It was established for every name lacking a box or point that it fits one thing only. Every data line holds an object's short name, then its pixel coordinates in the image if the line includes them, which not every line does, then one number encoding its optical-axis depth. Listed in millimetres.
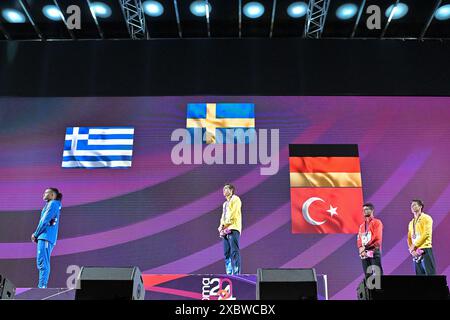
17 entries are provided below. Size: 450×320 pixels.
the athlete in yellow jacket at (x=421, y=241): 7395
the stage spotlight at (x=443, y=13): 9289
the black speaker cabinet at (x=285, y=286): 3258
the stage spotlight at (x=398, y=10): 9359
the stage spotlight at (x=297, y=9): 9352
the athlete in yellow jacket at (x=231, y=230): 7348
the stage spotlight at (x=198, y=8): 9320
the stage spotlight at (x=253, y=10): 9377
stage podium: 5555
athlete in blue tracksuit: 7074
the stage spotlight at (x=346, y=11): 9391
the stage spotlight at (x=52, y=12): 9531
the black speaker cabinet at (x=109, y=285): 3258
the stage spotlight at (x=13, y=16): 9555
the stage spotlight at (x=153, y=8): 9391
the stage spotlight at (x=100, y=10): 9422
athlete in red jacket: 7418
